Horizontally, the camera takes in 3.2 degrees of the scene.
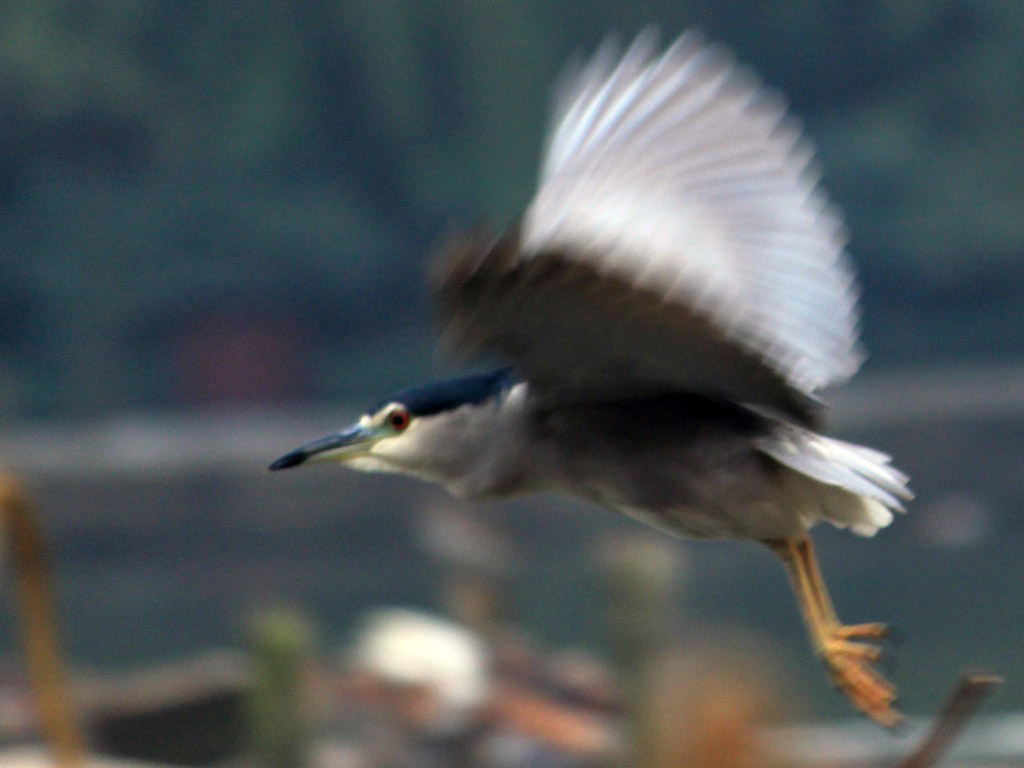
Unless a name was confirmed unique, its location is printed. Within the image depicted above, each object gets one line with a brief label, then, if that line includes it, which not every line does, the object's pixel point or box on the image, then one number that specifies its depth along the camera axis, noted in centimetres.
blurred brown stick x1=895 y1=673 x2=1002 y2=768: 1189
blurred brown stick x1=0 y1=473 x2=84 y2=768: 1277
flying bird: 1196
